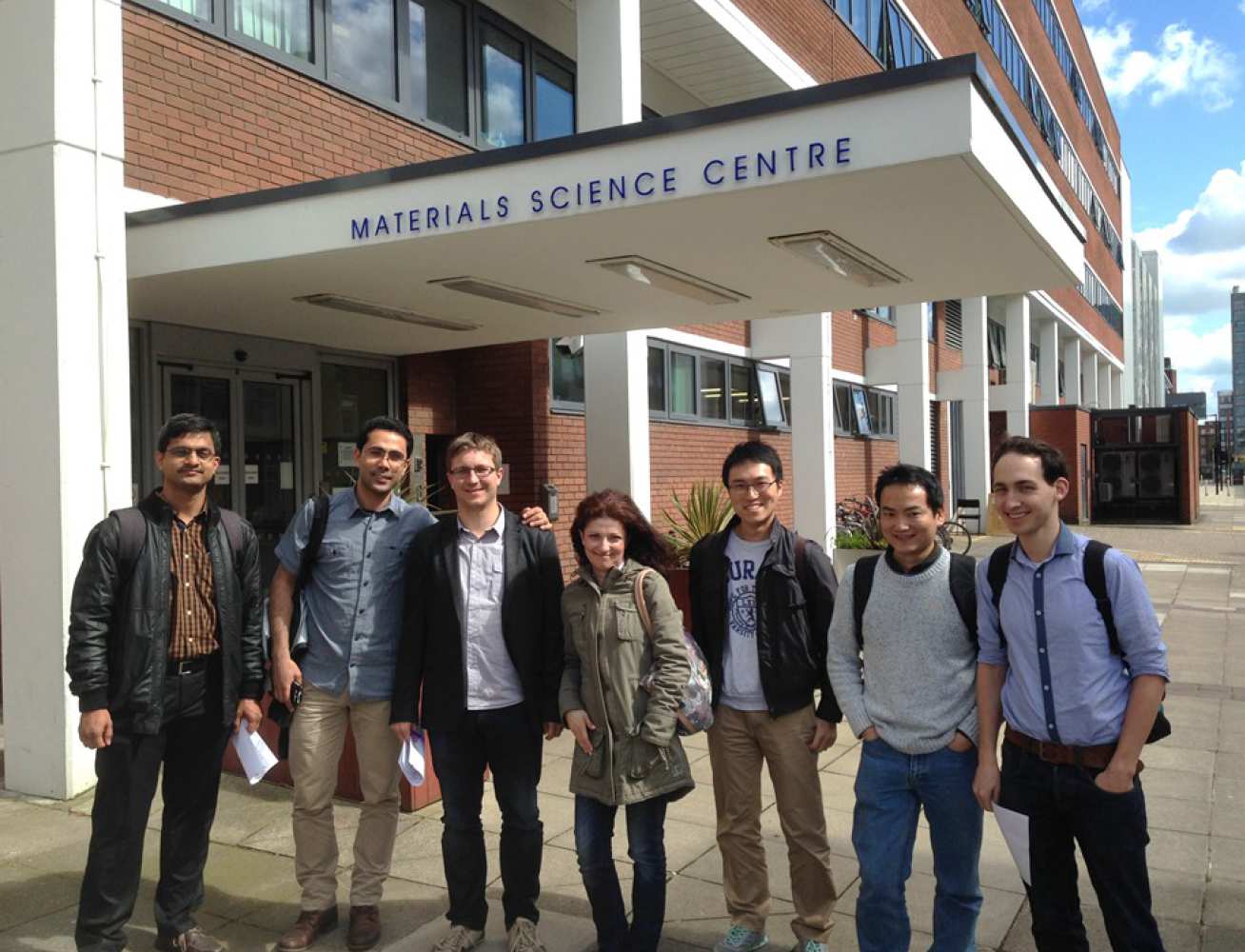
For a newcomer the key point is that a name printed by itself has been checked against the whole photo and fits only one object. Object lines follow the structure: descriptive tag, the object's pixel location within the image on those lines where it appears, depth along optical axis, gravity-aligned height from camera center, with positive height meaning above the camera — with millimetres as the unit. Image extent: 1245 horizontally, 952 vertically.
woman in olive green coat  3420 -792
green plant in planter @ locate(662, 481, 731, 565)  8984 -367
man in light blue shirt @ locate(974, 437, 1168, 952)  2818 -642
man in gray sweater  3125 -759
